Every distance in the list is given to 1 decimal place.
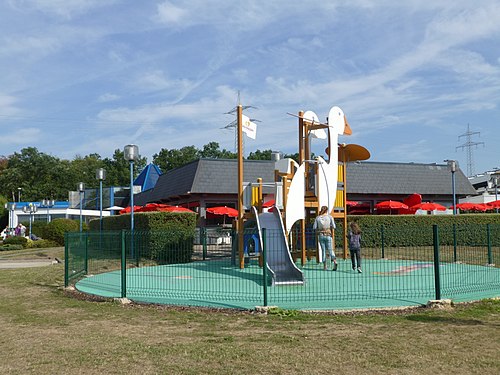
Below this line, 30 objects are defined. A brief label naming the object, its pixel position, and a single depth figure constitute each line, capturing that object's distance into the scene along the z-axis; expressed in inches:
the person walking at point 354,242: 579.5
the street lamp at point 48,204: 1961.4
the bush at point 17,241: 1334.4
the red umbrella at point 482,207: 1380.4
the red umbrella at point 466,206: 1339.7
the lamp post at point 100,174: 1021.1
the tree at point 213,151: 3812.7
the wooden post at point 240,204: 617.0
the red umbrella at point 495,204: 1336.7
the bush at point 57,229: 1364.4
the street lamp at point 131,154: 766.5
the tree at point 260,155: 3575.3
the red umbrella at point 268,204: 807.7
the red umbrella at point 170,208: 959.3
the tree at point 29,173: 3221.0
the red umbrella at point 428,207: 1232.8
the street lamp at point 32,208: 1754.4
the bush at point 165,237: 600.1
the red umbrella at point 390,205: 1261.1
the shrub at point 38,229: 1409.9
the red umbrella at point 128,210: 1182.1
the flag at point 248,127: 606.6
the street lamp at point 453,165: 1161.6
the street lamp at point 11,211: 2287.0
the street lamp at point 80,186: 1260.6
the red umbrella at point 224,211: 1097.7
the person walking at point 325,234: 582.9
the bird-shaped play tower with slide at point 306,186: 598.5
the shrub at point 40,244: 1326.3
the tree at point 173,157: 3713.1
